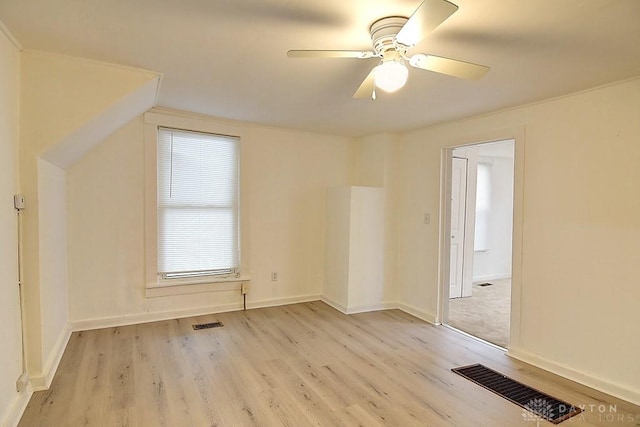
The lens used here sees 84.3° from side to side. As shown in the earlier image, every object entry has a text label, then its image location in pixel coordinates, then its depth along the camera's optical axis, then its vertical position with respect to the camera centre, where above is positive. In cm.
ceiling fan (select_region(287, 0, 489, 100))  169 +72
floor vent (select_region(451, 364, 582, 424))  228 -135
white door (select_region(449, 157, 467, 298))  521 -29
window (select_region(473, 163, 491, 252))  630 -6
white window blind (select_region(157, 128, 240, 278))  385 -4
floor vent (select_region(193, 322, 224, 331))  368 -132
